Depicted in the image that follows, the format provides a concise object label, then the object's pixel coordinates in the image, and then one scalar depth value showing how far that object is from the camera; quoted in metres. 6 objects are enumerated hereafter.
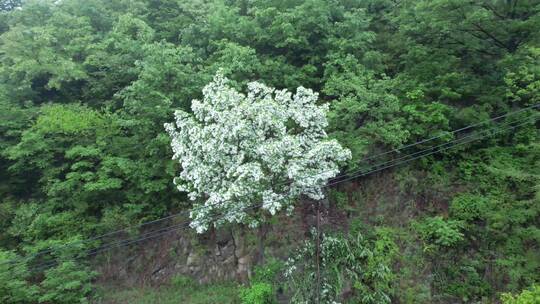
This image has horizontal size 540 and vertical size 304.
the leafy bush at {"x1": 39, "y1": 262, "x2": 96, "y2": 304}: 12.04
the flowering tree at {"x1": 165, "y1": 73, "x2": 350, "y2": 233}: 10.34
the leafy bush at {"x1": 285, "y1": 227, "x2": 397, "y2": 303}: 10.84
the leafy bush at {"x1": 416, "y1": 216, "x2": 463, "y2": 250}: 11.50
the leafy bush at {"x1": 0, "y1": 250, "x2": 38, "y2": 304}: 11.63
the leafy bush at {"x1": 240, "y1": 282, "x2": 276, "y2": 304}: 10.93
